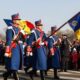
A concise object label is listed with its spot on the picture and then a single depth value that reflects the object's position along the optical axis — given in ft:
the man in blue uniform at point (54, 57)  46.90
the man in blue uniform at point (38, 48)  40.22
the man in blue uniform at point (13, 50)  36.52
